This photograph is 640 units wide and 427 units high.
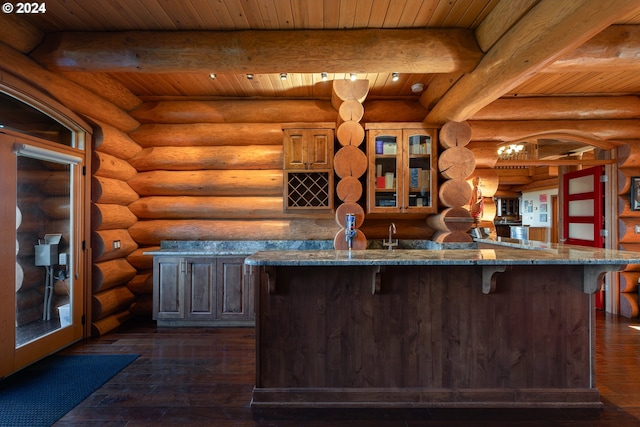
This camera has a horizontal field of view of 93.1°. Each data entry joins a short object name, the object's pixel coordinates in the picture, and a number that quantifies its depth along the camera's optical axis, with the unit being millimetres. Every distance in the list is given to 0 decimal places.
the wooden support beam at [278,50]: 2812
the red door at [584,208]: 4734
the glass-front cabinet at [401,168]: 3990
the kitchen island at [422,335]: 2396
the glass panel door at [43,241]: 3094
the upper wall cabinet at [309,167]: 4012
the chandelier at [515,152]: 6621
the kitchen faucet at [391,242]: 4184
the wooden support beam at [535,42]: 1827
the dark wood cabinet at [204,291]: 4039
